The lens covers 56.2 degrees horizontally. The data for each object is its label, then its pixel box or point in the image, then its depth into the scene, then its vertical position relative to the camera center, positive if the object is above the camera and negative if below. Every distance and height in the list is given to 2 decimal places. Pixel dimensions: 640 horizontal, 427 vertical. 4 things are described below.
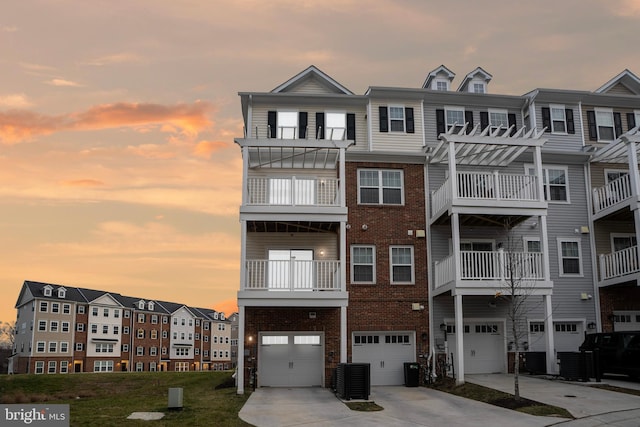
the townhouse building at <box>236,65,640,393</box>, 20.75 +3.77
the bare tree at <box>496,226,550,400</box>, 20.30 +1.83
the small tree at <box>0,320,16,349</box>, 115.39 -1.12
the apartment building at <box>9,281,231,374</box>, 70.88 -0.31
